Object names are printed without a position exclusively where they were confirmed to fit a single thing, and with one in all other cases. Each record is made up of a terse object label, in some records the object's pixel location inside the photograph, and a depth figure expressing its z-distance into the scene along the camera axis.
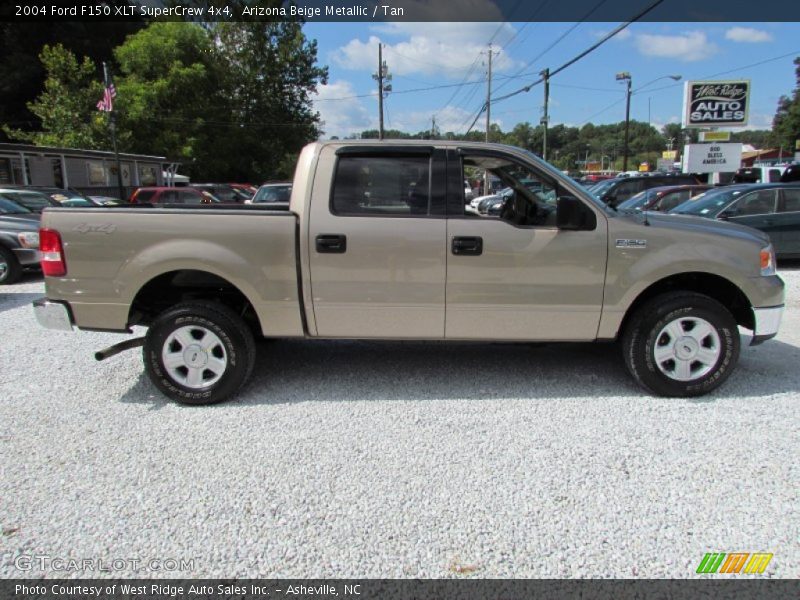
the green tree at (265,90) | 43.09
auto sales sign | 21.84
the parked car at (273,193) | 12.77
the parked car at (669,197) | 12.36
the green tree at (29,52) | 38.09
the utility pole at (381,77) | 38.49
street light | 37.05
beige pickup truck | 3.67
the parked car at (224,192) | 22.77
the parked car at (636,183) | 15.16
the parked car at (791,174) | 18.56
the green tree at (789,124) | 69.81
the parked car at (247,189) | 27.35
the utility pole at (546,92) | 25.18
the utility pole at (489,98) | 36.12
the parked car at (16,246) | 8.83
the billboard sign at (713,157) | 20.92
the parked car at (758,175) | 21.33
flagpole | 21.58
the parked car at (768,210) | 9.61
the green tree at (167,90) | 32.91
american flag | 21.39
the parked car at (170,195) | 17.08
